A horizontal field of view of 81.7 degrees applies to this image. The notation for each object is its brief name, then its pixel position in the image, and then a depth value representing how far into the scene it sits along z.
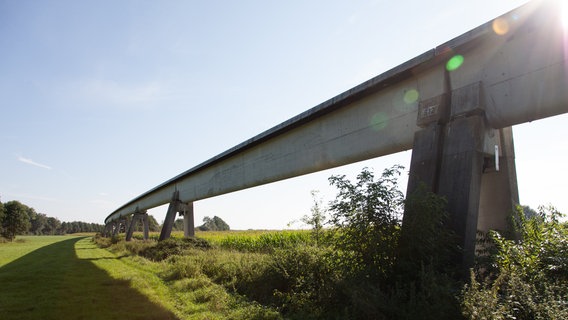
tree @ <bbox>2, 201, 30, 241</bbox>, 63.84
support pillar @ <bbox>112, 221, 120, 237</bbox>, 57.01
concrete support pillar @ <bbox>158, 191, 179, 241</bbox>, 22.48
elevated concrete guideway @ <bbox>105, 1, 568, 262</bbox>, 5.39
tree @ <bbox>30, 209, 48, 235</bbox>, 160.75
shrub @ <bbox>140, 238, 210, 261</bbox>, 15.66
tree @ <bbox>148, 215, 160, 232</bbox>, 123.44
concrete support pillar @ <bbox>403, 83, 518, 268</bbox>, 5.59
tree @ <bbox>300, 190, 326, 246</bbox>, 8.02
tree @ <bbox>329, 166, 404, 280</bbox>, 5.39
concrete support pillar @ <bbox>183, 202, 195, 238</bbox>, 21.41
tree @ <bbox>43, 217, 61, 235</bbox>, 171.00
